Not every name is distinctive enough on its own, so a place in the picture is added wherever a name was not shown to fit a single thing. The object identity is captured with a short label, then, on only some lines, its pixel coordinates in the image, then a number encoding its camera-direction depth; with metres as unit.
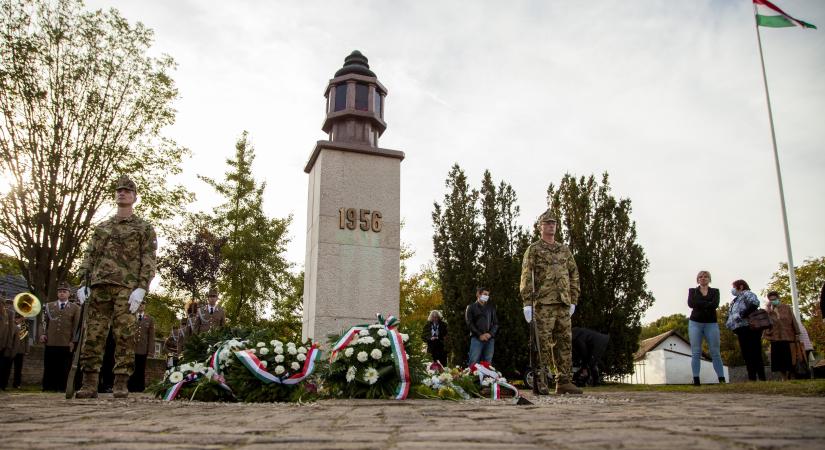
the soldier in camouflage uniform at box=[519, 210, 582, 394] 7.33
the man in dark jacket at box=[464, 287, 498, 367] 11.18
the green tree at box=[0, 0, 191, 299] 15.84
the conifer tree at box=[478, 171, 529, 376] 14.75
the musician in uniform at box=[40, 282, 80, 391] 11.27
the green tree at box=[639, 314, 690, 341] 83.03
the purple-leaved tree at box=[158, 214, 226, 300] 25.14
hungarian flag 16.58
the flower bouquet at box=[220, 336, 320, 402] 6.33
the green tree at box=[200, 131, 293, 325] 27.56
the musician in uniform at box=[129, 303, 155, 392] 10.96
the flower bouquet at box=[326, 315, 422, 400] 6.06
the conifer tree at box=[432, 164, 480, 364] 15.22
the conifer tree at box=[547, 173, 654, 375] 15.48
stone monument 9.22
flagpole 15.66
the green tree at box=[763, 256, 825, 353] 38.88
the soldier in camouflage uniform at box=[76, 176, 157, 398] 6.32
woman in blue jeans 9.64
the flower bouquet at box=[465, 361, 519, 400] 7.15
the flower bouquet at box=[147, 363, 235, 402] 6.47
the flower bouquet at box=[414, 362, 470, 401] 6.21
